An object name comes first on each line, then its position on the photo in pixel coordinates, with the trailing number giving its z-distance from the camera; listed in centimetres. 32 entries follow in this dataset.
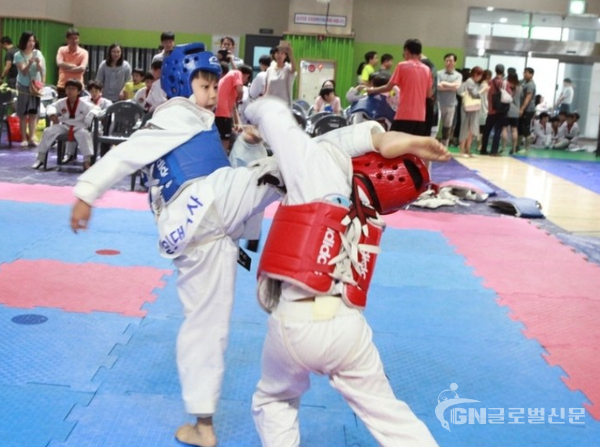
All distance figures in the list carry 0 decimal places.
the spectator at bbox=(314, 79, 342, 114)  1232
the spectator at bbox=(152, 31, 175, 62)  1008
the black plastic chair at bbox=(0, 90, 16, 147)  1148
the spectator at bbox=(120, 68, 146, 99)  1193
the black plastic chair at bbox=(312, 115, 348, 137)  1001
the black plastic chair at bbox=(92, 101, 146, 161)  940
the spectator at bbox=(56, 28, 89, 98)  1220
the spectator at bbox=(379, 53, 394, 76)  1252
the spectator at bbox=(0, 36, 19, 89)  1221
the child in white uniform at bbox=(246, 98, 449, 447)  223
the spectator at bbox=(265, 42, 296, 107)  1022
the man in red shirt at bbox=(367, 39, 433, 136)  847
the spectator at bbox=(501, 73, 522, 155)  1508
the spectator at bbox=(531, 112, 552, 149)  1831
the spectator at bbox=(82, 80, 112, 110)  1023
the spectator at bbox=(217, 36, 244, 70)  973
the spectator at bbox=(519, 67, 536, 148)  1584
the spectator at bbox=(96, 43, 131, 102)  1307
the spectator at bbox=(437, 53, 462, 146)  1430
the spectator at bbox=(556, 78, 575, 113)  1881
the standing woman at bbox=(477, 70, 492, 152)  1483
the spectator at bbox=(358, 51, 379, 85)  1373
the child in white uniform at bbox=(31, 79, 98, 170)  950
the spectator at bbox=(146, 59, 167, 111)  963
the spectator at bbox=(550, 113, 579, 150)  1808
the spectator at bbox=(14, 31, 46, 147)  1148
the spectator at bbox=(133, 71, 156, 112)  1082
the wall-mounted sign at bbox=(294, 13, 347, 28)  1762
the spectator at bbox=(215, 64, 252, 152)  901
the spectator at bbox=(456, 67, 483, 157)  1463
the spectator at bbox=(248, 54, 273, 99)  1045
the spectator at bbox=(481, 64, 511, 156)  1452
